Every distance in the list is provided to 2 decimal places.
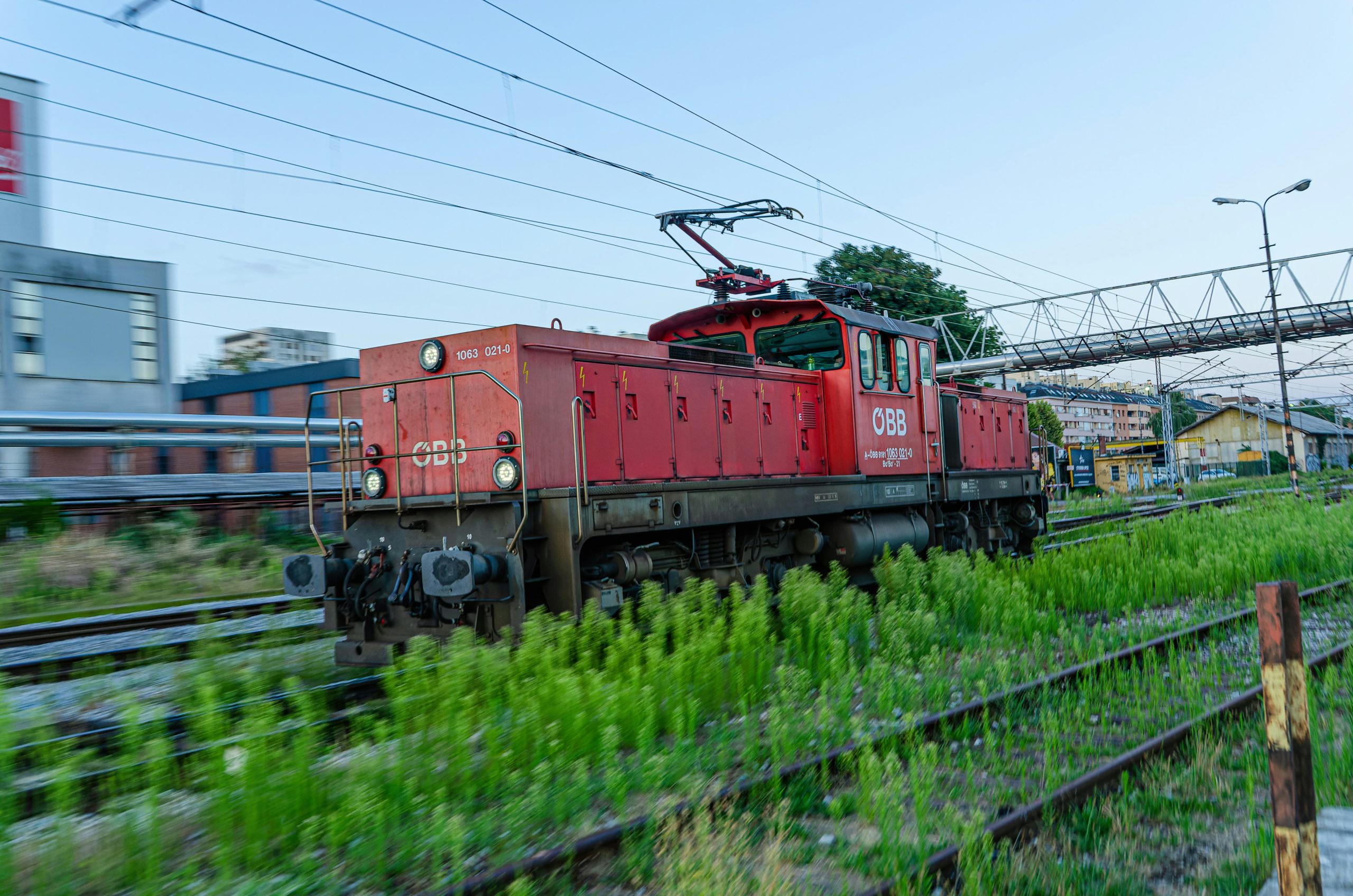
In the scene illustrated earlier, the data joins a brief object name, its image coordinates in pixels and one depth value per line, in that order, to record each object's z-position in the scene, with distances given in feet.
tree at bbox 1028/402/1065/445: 237.25
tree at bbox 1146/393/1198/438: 353.10
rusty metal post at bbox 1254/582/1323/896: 9.14
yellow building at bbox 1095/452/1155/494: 149.07
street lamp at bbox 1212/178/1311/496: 82.66
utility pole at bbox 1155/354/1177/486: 122.93
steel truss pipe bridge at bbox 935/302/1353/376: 94.53
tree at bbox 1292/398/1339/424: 283.38
